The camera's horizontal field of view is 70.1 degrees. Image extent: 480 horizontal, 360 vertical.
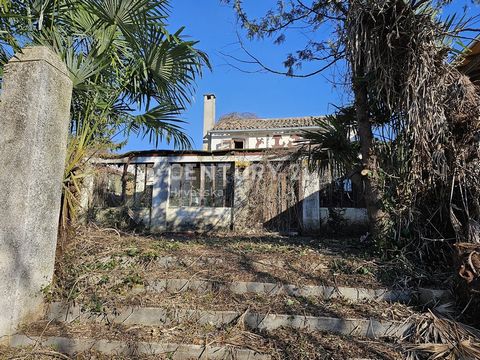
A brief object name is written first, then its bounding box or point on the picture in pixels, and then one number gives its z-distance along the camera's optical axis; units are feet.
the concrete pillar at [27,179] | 10.48
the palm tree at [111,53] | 13.01
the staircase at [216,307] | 9.71
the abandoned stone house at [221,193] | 33.58
